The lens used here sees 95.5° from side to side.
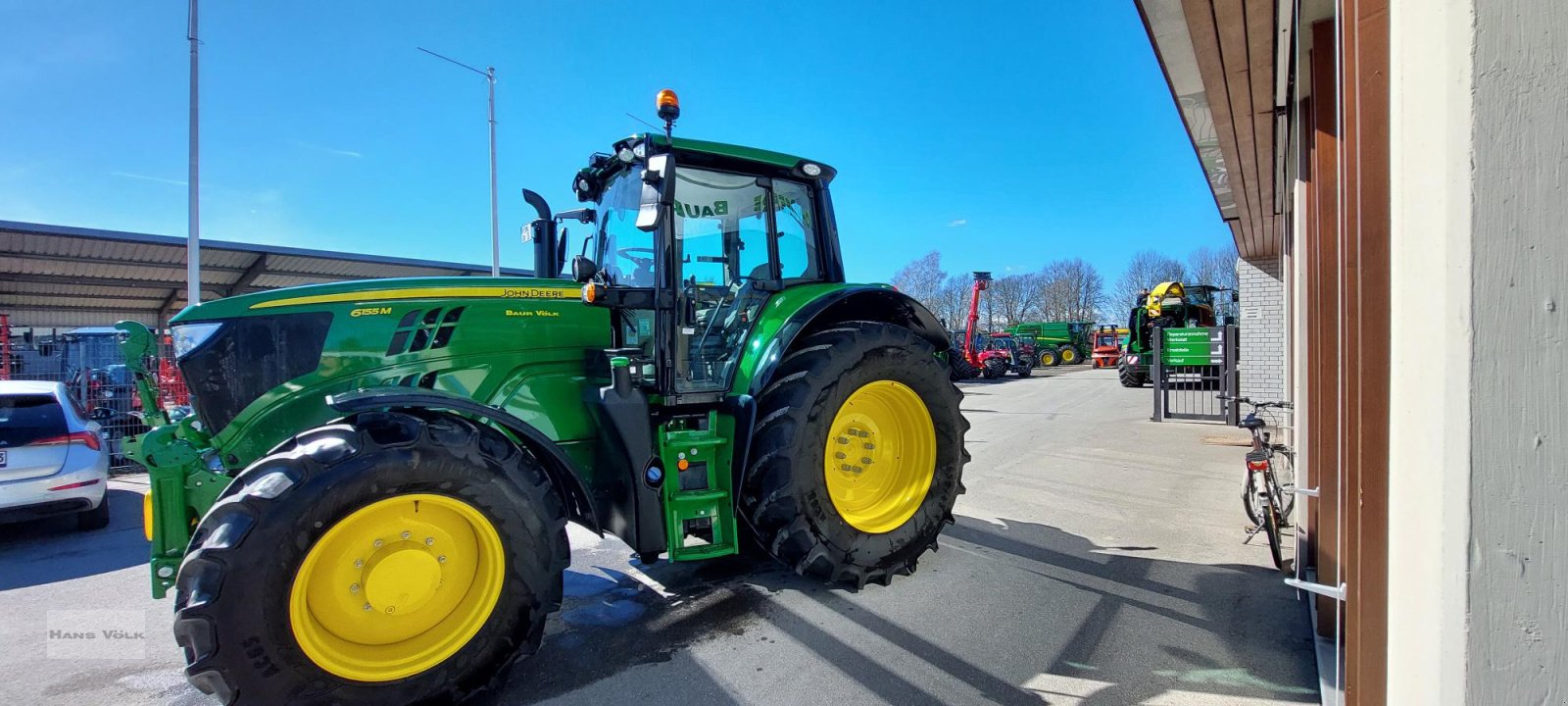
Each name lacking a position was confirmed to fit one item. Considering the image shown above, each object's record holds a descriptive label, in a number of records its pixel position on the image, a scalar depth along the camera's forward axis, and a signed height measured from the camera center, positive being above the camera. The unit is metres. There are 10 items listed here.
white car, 5.14 -0.80
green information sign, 10.95 -0.14
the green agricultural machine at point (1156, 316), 17.59 +0.58
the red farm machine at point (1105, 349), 35.04 -0.48
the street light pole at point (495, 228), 12.92 +2.20
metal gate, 10.77 -0.46
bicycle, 4.16 -0.99
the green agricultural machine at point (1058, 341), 37.19 -0.07
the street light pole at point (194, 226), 10.25 +1.81
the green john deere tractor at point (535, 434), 2.46 -0.40
